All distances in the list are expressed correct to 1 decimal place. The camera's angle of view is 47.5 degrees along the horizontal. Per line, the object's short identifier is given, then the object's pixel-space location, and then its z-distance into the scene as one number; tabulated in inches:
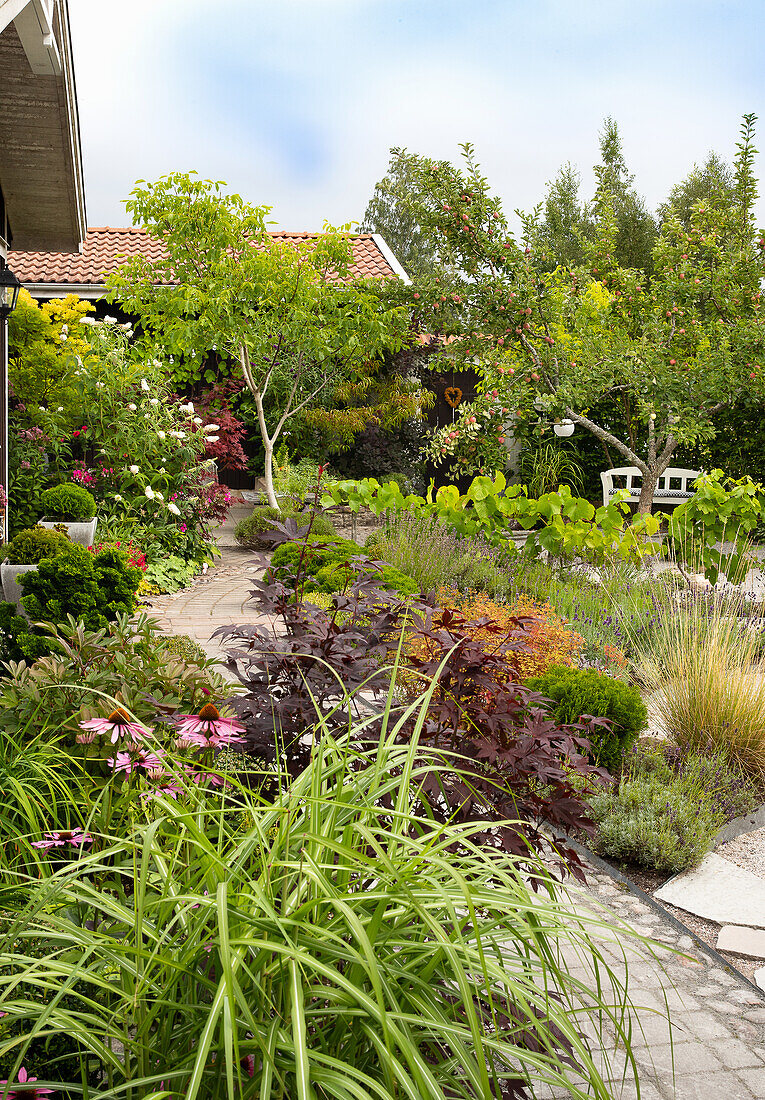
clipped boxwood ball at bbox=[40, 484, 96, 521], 298.0
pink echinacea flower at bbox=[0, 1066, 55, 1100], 51.8
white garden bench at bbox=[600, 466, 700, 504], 497.0
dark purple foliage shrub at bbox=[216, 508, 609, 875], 88.2
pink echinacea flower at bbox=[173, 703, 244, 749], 78.7
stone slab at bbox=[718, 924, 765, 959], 107.0
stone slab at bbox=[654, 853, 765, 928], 115.9
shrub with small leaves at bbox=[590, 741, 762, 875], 128.9
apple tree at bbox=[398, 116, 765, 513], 409.1
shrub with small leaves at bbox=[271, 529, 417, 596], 203.8
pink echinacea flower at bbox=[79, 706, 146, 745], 78.2
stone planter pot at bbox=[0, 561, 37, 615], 231.9
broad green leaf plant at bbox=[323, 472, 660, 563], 267.4
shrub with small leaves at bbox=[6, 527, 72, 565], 239.0
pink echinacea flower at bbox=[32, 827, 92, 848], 68.7
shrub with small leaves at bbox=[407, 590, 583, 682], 171.5
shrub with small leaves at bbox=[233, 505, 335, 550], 393.5
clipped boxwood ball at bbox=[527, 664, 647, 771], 148.9
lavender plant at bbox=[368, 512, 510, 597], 257.6
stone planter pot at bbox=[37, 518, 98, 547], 294.2
